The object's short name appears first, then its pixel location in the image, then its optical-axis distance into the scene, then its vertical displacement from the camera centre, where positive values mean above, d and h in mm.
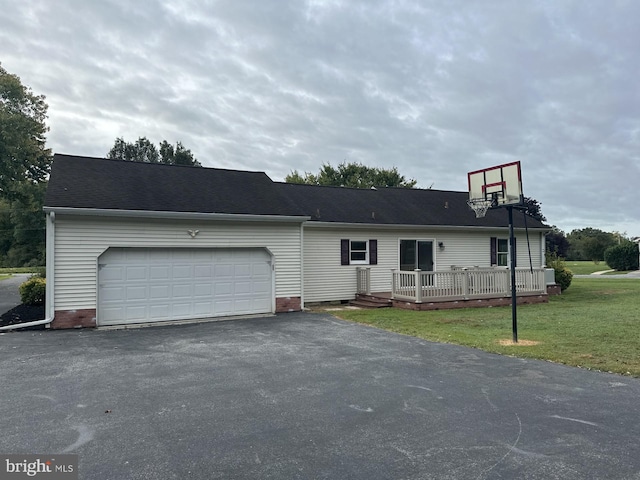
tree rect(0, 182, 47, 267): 40344 +3389
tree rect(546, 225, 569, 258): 54931 +2389
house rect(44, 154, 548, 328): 10445 +660
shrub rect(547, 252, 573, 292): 19266 -683
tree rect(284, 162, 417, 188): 39781 +8326
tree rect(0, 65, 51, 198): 25953 +8548
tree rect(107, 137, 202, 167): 41219 +11406
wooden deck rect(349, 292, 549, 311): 13688 -1365
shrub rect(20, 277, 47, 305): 13908 -775
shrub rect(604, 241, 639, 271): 36125 +224
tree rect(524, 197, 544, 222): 48056 +6767
